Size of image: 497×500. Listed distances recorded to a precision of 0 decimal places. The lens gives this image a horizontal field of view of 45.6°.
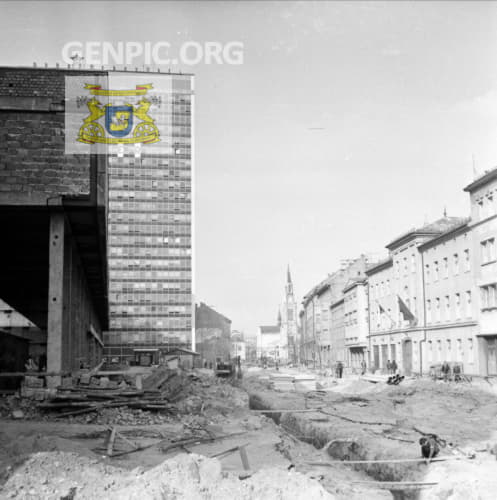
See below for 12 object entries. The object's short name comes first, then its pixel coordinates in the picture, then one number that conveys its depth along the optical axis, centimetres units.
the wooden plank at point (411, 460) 1305
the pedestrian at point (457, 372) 3559
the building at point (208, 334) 11938
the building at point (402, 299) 4781
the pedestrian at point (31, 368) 2342
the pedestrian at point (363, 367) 5726
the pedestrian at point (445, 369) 3734
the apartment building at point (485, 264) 3512
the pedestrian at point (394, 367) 4988
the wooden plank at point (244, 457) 1248
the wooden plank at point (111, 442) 1290
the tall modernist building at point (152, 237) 10462
